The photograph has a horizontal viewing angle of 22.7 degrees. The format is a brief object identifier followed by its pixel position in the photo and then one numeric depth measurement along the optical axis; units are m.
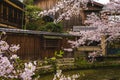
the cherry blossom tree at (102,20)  9.66
